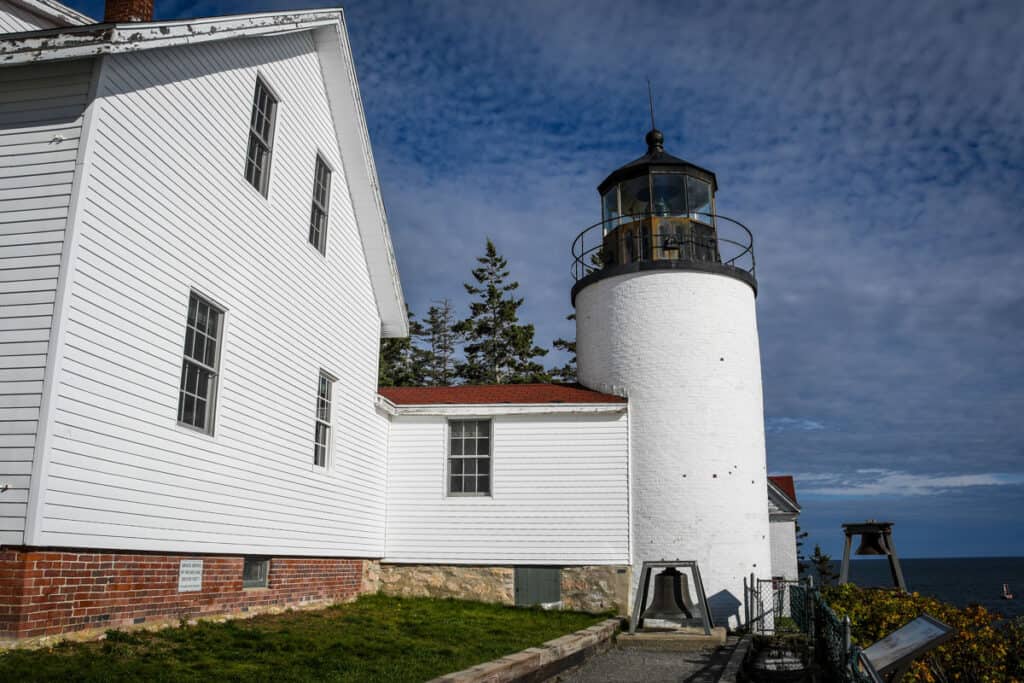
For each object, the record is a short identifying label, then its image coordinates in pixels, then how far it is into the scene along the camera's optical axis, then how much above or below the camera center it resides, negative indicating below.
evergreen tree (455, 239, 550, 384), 43.28 +10.17
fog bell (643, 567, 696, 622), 15.02 -1.14
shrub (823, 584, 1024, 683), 8.86 -1.14
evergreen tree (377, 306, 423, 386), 44.46 +9.65
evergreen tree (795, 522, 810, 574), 44.87 -1.40
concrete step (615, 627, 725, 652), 13.75 -1.72
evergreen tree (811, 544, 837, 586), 49.52 -1.51
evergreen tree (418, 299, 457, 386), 50.12 +11.94
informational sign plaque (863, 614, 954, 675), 6.29 -0.81
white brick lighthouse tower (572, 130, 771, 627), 16.67 +3.55
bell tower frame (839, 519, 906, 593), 24.20 -0.06
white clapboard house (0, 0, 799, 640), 8.03 +2.20
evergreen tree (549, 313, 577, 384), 43.34 +8.77
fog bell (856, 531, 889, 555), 24.03 -0.18
